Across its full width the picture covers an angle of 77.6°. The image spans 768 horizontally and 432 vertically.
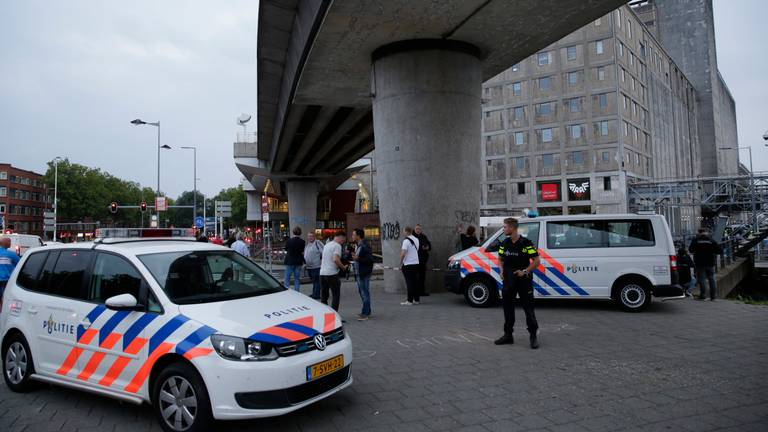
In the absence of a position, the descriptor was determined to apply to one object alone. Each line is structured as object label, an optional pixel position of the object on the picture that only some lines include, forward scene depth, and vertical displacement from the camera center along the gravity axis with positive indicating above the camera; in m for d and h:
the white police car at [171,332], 3.81 -0.84
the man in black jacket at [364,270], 9.61 -0.72
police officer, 6.73 -0.62
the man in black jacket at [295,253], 12.09 -0.45
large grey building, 46.47 +11.00
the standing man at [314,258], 10.99 -0.54
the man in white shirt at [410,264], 10.98 -0.72
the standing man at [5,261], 8.60 -0.35
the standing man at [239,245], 13.62 -0.24
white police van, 9.23 -0.60
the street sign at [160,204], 35.50 +2.58
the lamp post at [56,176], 75.04 +10.32
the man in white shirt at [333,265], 9.20 -0.58
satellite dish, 45.12 +11.14
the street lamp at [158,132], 34.91 +8.33
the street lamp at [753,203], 30.02 +1.43
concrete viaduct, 11.95 +4.97
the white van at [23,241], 16.88 +0.00
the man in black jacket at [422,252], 12.07 -0.49
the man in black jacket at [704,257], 11.06 -0.71
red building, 81.50 +7.65
